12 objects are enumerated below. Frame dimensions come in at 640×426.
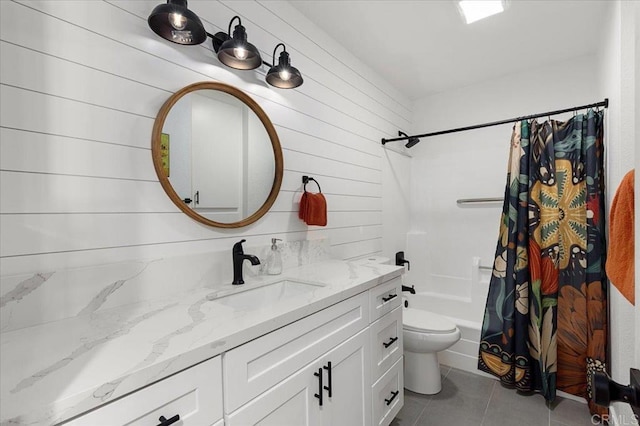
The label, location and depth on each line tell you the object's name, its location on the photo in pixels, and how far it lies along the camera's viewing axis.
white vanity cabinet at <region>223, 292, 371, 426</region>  0.90
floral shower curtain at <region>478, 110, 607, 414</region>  1.94
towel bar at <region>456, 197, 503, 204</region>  2.81
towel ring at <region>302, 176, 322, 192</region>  1.92
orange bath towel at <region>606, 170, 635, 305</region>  0.95
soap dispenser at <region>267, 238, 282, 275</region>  1.61
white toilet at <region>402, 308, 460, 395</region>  2.07
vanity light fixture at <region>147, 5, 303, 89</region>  1.12
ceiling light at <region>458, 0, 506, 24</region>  1.83
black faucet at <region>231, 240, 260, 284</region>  1.42
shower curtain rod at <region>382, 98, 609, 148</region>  1.86
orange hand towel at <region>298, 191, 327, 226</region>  1.83
